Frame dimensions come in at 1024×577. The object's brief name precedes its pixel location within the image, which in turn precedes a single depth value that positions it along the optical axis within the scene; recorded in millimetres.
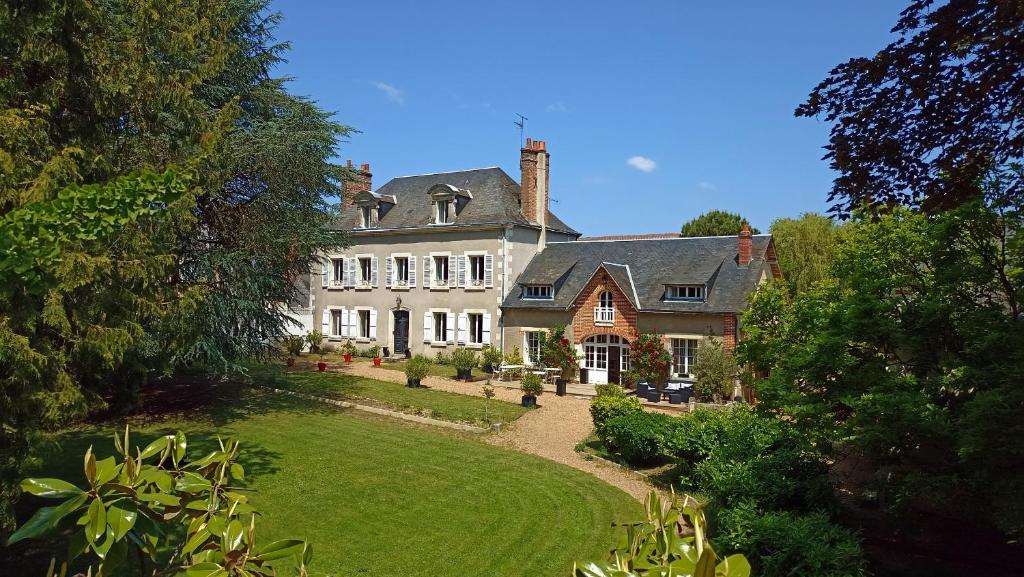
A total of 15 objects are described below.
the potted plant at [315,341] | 33125
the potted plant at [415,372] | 22500
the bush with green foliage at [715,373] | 20594
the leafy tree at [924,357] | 6207
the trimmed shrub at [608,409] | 15047
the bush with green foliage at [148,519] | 1938
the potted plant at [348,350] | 29688
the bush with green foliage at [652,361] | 22469
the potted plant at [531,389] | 20141
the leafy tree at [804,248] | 31469
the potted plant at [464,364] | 24906
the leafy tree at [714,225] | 44781
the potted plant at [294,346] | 29422
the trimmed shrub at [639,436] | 13664
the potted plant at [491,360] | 26844
